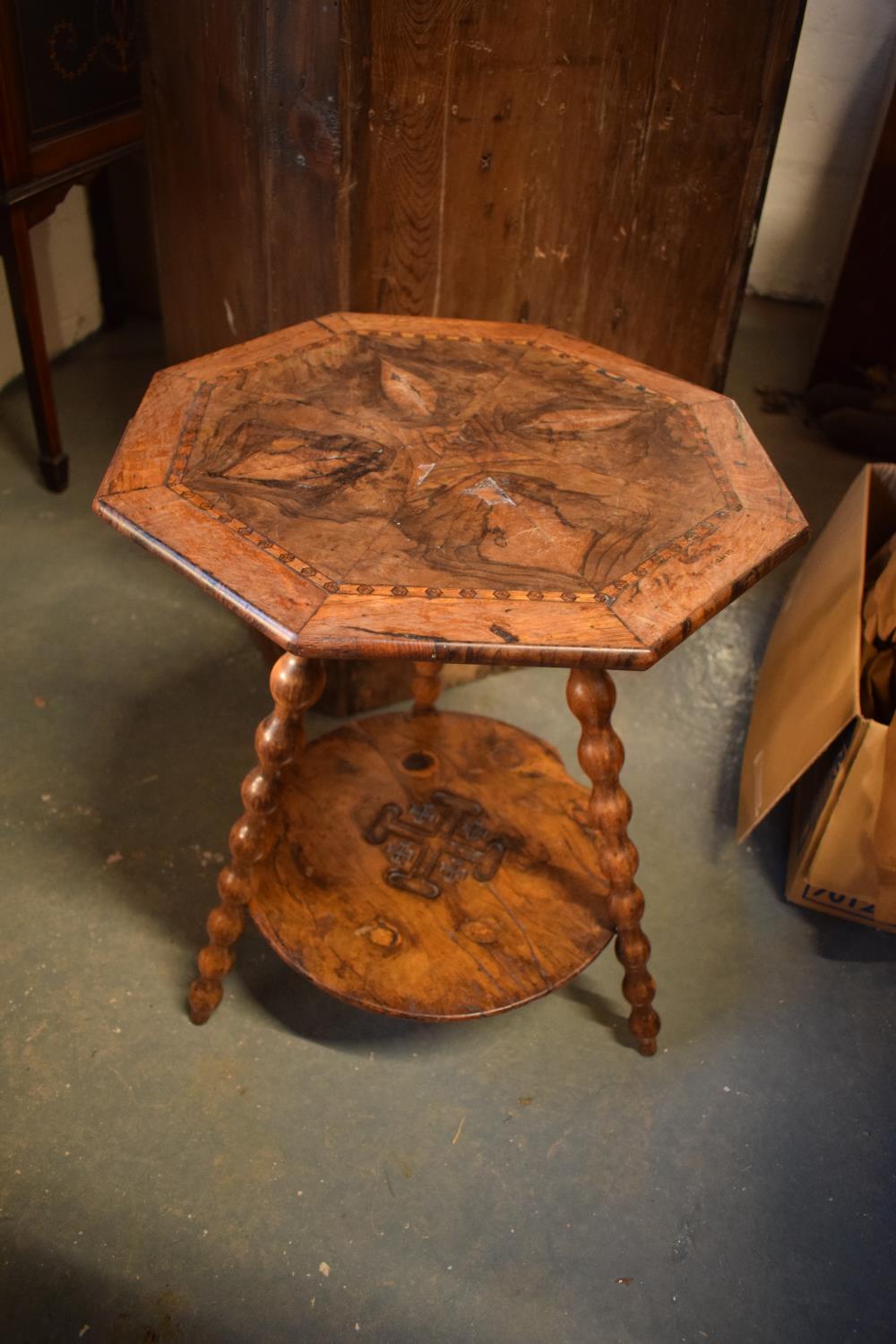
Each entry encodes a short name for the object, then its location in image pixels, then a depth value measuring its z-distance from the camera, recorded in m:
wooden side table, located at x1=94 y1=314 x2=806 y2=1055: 1.23
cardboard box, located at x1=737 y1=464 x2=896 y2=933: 1.77
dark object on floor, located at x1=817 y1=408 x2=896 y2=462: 3.43
